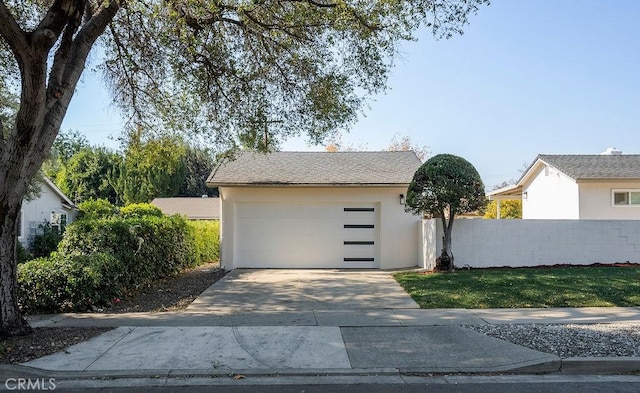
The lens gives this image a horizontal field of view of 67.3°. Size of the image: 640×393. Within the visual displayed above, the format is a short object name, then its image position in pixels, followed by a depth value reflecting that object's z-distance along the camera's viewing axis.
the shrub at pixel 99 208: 22.86
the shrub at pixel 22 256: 17.06
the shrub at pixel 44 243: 22.00
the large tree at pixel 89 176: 44.50
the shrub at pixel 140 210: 19.67
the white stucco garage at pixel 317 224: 16.08
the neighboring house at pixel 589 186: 18.73
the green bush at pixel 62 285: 9.16
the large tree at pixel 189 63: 7.19
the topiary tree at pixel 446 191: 13.41
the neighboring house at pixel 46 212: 21.94
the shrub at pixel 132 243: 11.07
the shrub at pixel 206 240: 18.95
